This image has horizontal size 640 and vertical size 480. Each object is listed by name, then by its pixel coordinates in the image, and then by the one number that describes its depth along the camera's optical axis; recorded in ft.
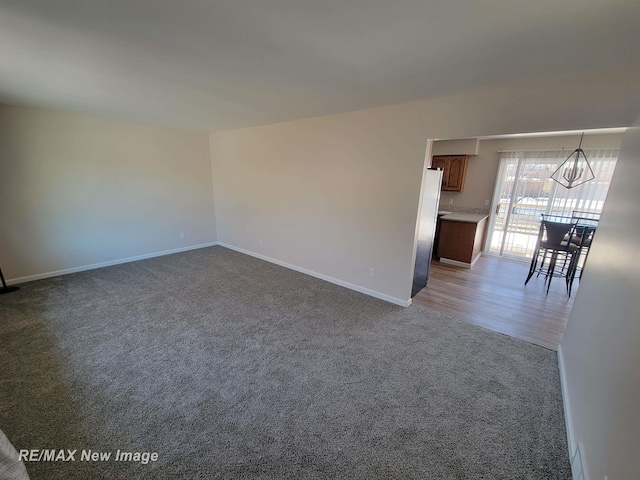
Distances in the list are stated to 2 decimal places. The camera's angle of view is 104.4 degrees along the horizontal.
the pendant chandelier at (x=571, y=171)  13.79
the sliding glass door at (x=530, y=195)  13.89
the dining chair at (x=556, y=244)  11.62
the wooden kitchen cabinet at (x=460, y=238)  15.00
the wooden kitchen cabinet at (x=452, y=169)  17.28
